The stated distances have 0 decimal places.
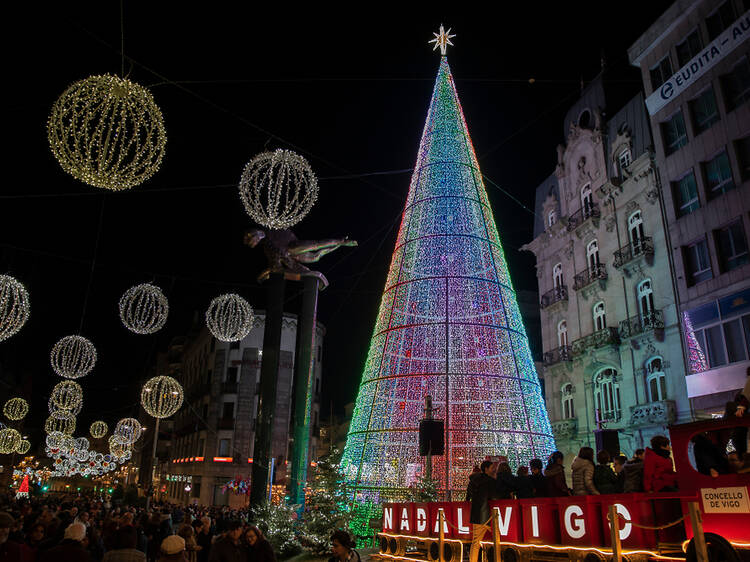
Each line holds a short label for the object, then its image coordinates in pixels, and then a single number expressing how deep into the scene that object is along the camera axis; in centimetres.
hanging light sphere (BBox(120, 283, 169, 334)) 1789
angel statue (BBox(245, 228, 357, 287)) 2164
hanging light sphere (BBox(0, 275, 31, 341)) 1476
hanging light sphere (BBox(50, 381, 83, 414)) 2564
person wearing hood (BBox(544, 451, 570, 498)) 857
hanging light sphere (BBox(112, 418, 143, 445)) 3494
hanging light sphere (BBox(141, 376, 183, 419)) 2305
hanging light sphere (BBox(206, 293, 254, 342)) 2003
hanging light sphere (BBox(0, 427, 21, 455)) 3238
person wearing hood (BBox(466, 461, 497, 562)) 807
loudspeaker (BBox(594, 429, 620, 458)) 1461
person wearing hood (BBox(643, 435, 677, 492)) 652
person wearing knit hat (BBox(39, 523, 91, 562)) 553
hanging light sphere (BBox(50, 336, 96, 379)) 1981
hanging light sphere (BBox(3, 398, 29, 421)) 3055
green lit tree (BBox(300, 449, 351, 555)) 1379
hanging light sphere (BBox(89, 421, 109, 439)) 4121
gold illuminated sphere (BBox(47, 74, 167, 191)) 846
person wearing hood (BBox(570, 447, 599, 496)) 787
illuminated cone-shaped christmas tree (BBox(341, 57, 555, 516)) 1499
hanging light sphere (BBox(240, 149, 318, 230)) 1356
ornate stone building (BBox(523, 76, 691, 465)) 2195
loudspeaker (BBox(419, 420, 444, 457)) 1261
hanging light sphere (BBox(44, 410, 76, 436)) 3274
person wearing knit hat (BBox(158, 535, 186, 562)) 596
